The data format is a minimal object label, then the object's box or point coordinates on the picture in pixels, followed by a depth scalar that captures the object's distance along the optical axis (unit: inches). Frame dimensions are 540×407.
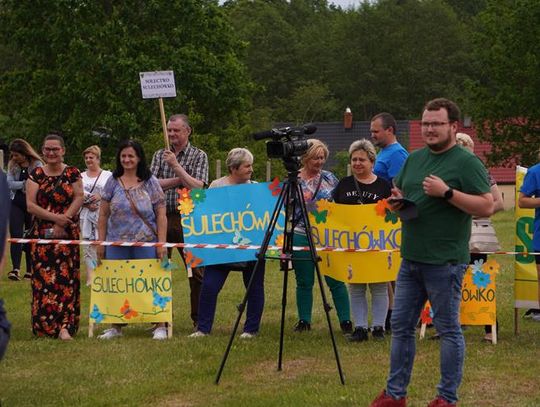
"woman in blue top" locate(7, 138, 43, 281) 596.1
